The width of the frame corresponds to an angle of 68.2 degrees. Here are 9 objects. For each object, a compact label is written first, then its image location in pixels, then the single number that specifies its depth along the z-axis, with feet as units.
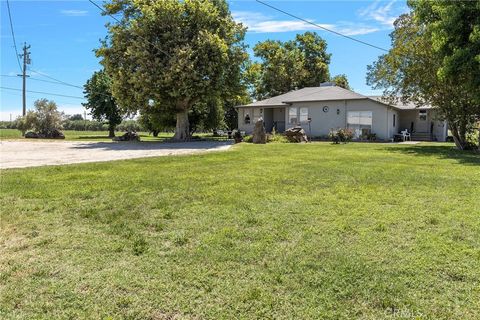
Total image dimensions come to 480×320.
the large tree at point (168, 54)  65.05
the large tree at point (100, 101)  113.80
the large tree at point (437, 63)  42.24
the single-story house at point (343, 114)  79.61
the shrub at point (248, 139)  67.62
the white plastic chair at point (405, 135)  80.07
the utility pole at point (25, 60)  114.60
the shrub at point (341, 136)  66.77
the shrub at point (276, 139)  66.38
